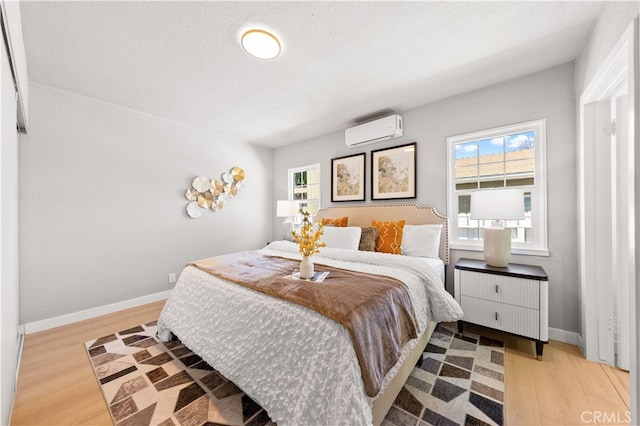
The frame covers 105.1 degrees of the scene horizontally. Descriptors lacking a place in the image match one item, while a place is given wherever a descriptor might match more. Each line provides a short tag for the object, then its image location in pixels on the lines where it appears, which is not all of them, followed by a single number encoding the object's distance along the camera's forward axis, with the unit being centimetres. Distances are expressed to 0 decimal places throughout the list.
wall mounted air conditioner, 305
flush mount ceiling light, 182
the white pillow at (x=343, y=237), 288
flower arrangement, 176
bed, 112
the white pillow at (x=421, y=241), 261
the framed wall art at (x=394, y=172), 307
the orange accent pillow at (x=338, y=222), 342
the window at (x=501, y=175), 233
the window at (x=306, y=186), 427
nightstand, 194
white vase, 177
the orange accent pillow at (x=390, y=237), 279
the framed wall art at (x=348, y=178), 356
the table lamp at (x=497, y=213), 206
